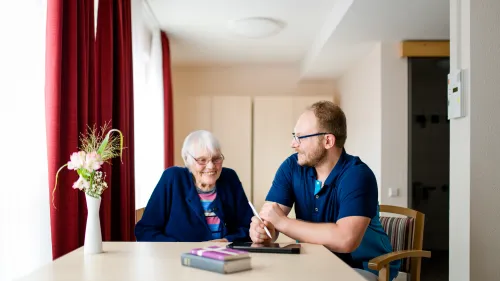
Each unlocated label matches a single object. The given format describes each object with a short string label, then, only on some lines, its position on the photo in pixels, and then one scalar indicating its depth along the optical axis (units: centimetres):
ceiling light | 536
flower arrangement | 198
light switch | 550
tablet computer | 201
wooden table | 163
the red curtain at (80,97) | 243
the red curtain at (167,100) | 621
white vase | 199
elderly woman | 279
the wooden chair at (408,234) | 276
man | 228
